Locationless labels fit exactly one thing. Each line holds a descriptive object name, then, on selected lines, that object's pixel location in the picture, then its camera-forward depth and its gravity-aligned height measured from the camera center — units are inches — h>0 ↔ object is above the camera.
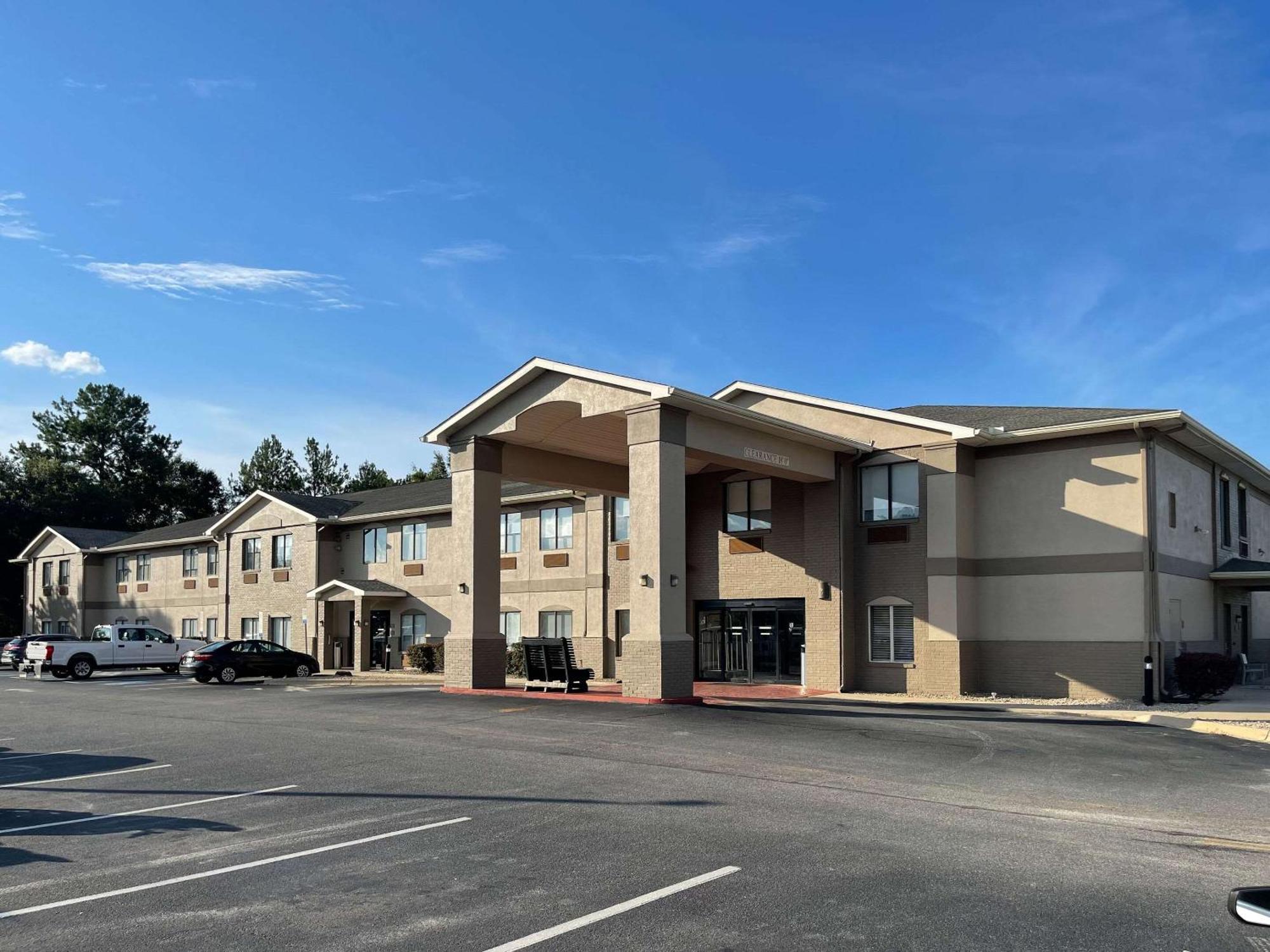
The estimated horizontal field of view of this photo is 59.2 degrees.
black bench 956.6 -84.4
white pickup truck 1429.6 -106.3
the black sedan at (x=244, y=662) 1305.4 -109.9
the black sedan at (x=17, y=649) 1594.4 -113.9
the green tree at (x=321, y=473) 3462.1 +302.2
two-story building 915.4 +29.1
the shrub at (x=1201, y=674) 900.0 -86.6
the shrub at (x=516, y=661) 1362.0 -111.6
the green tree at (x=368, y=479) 3408.0 +279.8
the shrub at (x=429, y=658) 1477.6 -116.5
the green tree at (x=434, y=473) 3104.3 +273.8
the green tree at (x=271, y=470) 3479.3 +316.0
